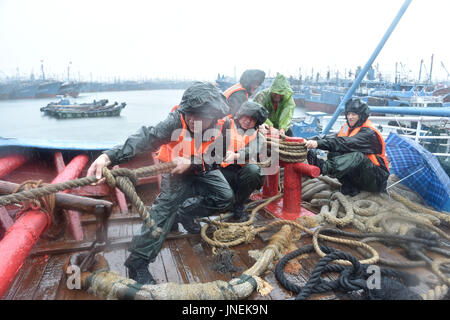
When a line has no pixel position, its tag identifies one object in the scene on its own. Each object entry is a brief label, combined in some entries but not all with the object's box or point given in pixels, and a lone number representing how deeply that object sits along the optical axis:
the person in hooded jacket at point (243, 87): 4.08
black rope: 1.97
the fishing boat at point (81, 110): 46.91
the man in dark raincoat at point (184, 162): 2.21
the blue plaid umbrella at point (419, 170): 3.69
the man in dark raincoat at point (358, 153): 3.54
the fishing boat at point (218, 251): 1.92
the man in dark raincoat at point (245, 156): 3.33
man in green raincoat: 4.26
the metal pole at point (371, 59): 4.61
